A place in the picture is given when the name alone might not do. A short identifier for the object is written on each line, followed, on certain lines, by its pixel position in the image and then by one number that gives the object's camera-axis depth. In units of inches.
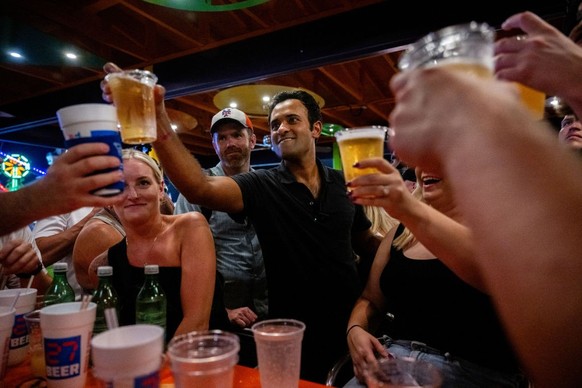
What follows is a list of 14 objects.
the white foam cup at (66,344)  36.8
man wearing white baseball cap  114.3
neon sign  384.8
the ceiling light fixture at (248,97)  176.2
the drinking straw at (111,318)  30.9
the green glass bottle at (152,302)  56.7
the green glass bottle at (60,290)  56.5
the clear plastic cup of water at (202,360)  30.1
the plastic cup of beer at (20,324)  50.2
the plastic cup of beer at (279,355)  36.9
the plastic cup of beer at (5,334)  41.8
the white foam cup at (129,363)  26.4
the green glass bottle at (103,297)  52.6
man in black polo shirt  88.8
